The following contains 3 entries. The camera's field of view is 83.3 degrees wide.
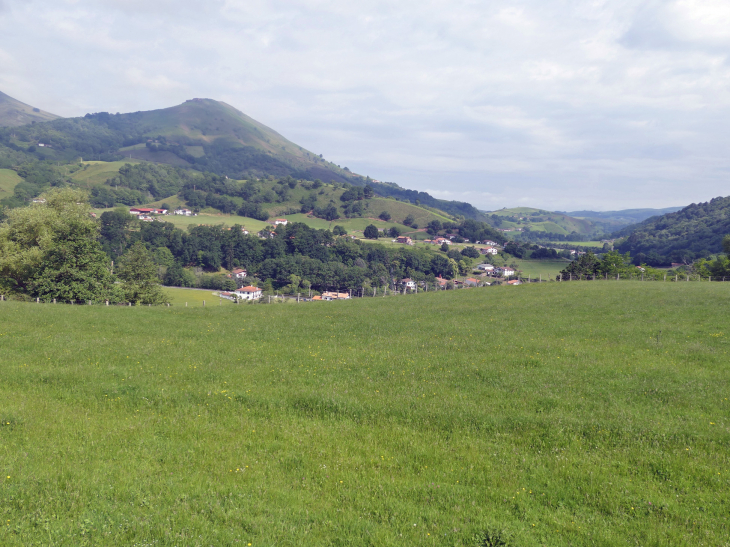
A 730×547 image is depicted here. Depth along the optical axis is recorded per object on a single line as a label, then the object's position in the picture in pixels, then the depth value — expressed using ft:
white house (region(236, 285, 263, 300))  531.91
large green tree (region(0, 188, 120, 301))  165.89
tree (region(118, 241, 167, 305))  236.43
